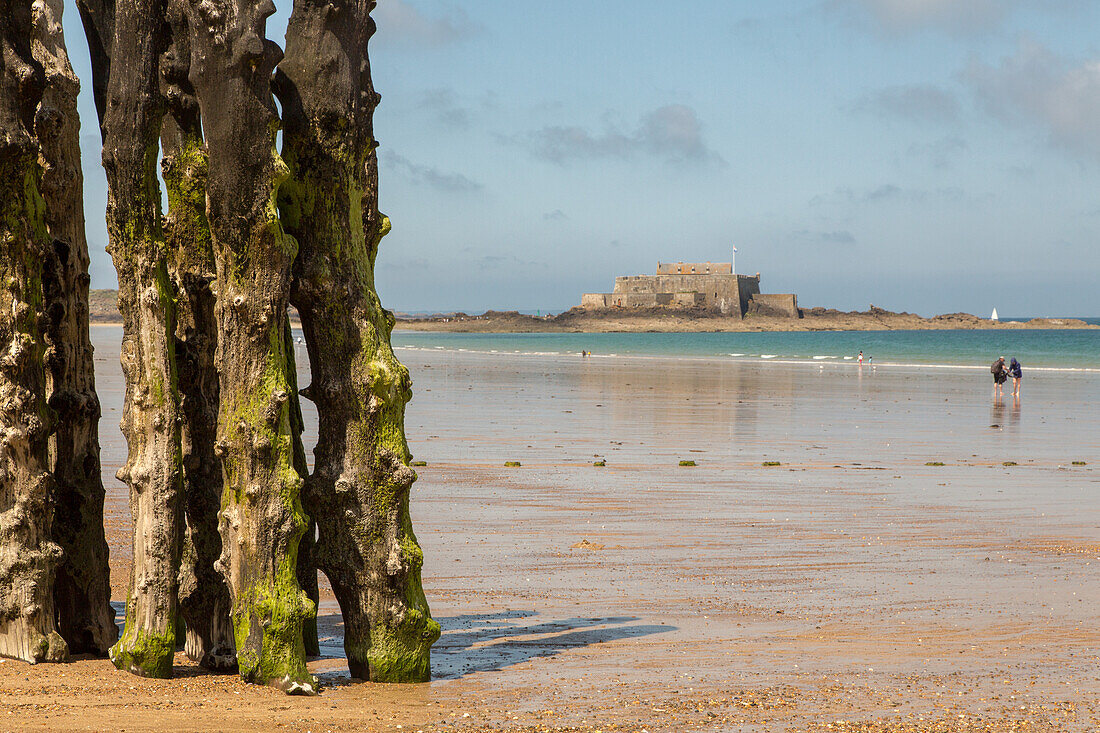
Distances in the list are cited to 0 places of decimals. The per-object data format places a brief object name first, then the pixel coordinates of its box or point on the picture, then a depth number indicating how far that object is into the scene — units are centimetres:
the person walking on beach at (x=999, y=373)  6203
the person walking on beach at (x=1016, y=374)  6362
